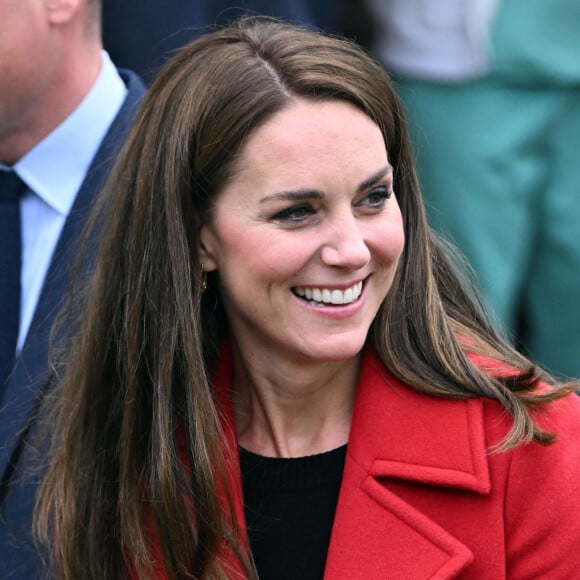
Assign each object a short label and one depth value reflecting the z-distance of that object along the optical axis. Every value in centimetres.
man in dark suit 632
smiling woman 548
